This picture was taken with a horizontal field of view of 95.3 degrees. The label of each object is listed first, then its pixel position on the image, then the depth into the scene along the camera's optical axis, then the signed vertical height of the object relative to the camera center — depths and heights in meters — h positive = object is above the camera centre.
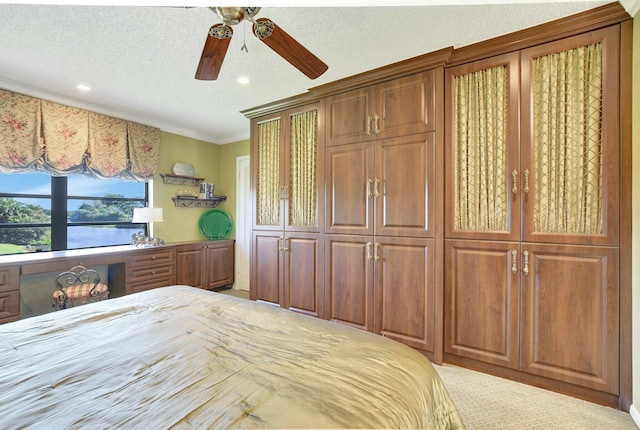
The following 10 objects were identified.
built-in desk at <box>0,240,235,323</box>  2.66 -0.58
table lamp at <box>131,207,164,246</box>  3.84 -0.06
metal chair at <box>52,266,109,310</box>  2.89 -0.81
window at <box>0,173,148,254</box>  3.23 +0.03
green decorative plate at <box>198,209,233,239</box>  5.04 -0.17
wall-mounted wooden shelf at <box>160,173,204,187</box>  4.43 +0.56
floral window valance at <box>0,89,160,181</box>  2.99 +0.86
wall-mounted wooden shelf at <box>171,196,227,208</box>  4.62 +0.21
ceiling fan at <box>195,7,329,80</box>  1.50 +0.96
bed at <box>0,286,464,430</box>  0.84 -0.57
